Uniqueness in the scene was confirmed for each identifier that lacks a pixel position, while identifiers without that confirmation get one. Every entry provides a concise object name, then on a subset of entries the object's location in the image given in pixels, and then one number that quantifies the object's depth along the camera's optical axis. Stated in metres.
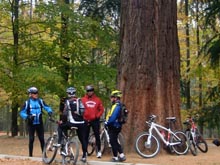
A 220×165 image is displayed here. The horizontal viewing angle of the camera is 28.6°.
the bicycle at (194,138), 12.55
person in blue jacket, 11.16
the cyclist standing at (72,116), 9.46
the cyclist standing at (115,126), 9.99
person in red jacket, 10.42
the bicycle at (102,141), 11.34
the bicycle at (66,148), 9.37
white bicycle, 11.21
